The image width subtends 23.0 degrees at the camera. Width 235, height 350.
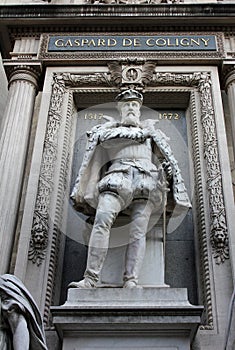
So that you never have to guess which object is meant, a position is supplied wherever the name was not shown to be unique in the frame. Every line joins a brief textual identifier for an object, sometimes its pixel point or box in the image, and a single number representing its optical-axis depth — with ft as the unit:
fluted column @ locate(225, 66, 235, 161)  33.36
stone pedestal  22.33
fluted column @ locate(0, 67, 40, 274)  28.73
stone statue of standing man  25.20
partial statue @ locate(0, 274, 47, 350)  18.88
